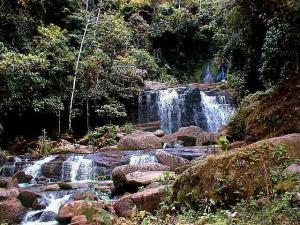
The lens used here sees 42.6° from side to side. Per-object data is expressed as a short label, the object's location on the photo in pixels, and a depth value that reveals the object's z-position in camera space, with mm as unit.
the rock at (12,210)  9062
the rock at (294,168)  5330
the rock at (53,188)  11364
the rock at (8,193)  9687
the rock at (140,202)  7188
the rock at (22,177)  13179
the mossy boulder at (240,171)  5488
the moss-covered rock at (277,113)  7520
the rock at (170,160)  12537
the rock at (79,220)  7055
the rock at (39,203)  9859
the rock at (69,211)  8164
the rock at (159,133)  18745
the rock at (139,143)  16281
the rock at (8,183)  11546
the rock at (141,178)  9328
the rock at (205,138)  15891
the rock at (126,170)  9789
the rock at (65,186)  11473
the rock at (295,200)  4484
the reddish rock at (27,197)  9953
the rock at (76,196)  9780
